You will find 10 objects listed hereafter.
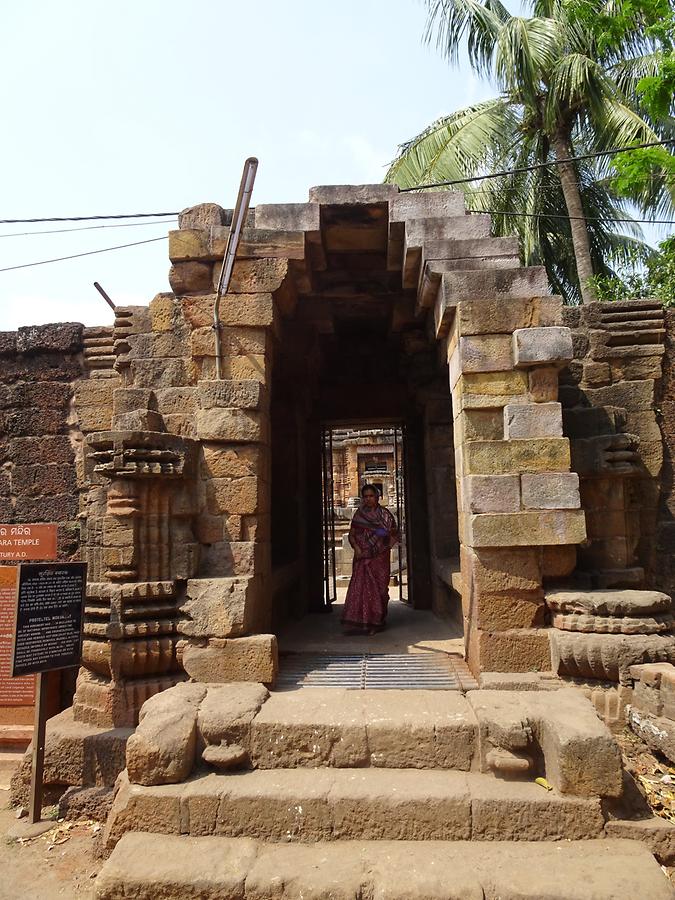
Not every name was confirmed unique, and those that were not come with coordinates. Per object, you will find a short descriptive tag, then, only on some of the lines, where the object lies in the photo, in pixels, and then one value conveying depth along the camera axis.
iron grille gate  7.93
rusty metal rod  4.09
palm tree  12.01
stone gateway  2.96
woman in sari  6.22
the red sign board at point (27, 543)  5.77
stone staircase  2.70
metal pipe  6.00
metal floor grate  4.26
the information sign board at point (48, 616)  4.04
